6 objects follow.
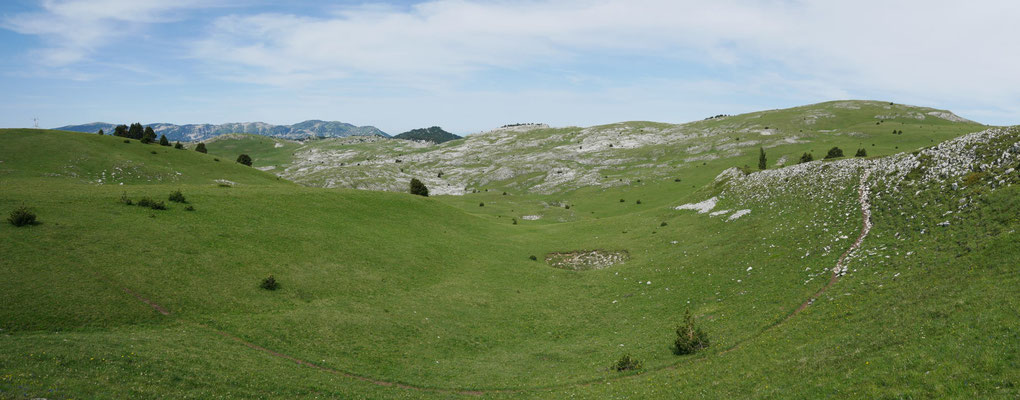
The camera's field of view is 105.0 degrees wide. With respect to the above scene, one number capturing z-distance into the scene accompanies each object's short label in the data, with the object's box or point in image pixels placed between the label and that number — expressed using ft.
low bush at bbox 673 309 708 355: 85.66
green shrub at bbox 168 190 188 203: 140.92
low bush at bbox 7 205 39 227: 100.58
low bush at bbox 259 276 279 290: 107.34
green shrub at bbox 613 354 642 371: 83.51
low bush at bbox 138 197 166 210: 131.23
